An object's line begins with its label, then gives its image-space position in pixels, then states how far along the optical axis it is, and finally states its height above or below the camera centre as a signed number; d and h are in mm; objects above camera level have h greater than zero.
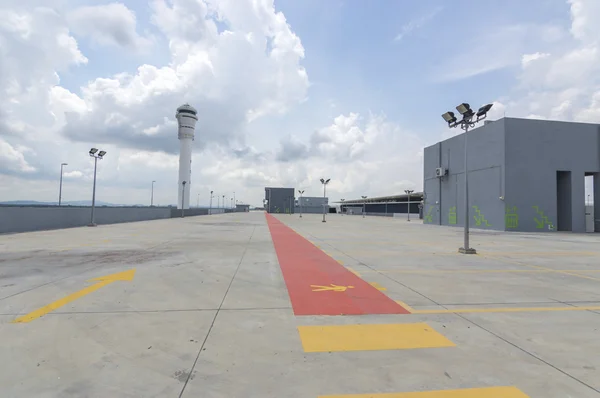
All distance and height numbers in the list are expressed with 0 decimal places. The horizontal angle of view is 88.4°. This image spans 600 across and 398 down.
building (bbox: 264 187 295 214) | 118875 +4636
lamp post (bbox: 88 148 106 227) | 26625 +4213
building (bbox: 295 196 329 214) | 133875 +3108
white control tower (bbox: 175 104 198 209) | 83494 +19008
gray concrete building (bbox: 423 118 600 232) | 27844 +4078
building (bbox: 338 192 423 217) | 78988 +3210
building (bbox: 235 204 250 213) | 160000 +1151
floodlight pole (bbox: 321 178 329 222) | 45719 +4513
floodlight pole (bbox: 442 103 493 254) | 13346 +4353
